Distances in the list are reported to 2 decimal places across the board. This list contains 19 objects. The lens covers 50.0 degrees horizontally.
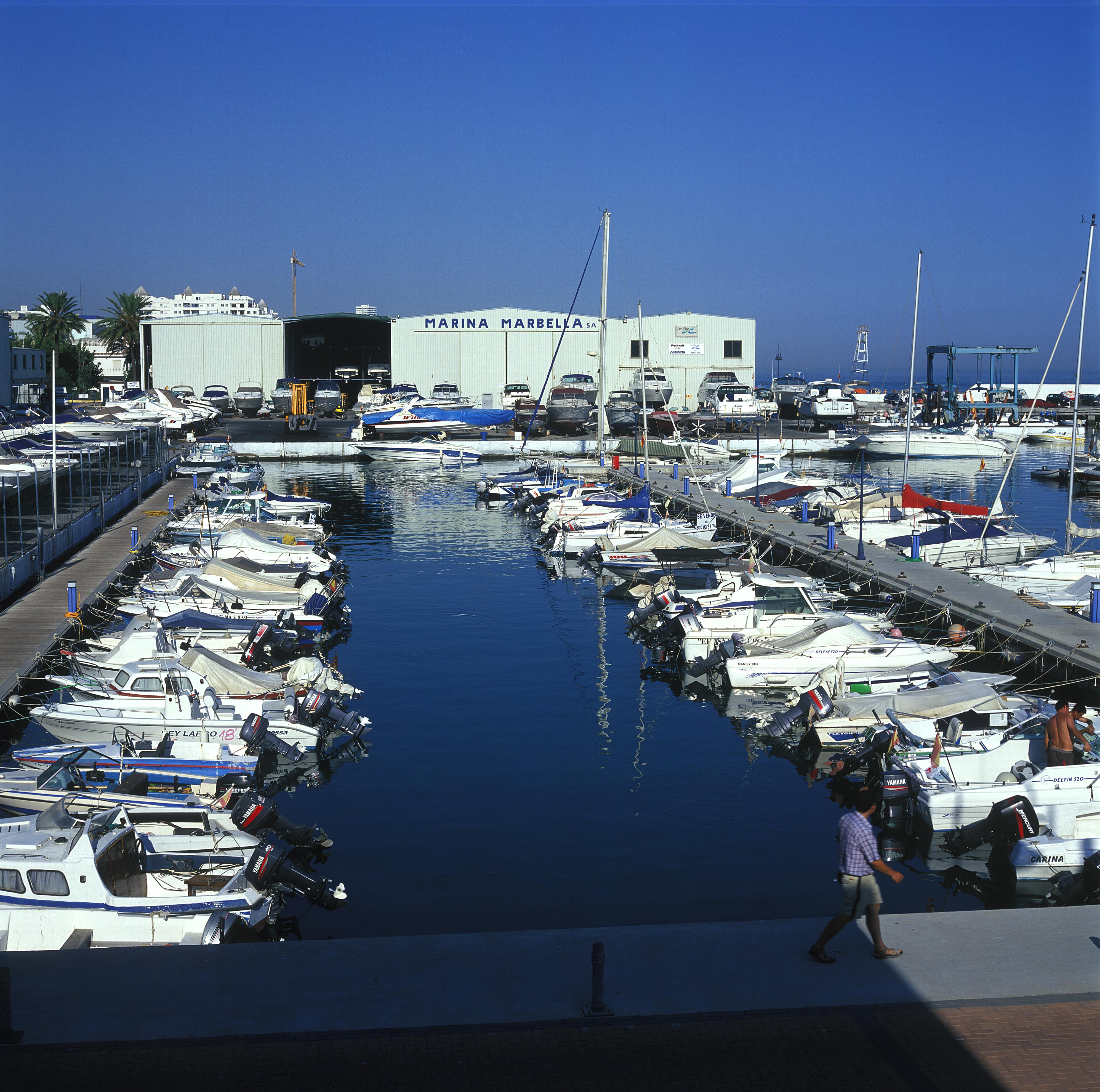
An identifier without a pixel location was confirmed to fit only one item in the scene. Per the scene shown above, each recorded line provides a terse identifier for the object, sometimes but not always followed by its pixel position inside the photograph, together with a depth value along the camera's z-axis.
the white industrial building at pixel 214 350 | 98.69
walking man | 11.37
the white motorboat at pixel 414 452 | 78.06
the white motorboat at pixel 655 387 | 85.31
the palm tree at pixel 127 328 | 108.19
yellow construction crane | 154.00
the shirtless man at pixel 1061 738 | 18.39
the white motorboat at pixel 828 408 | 94.62
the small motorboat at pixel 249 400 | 95.56
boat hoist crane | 98.44
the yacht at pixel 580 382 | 93.31
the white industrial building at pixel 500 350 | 98.81
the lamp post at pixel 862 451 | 37.34
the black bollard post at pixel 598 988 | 10.31
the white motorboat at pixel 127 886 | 14.11
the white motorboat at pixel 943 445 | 82.31
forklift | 85.31
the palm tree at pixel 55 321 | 103.25
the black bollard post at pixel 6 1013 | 9.72
